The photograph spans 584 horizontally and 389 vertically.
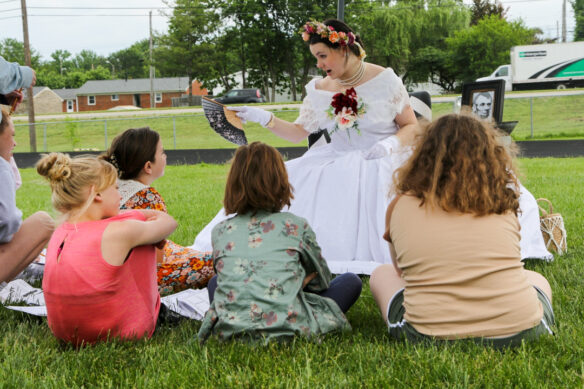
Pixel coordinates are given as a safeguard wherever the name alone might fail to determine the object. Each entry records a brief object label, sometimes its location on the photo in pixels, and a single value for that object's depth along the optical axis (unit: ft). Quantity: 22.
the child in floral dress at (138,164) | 10.96
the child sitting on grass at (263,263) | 8.26
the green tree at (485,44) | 129.08
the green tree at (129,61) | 279.90
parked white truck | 104.27
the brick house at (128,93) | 203.21
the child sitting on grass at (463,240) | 7.72
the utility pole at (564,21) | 146.72
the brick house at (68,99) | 225.76
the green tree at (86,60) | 317.83
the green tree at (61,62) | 300.40
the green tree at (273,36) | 131.64
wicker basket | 14.37
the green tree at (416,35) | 140.36
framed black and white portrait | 17.10
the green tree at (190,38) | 140.05
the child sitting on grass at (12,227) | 10.69
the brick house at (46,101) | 210.59
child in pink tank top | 8.20
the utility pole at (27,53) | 74.79
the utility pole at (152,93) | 156.66
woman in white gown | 13.33
